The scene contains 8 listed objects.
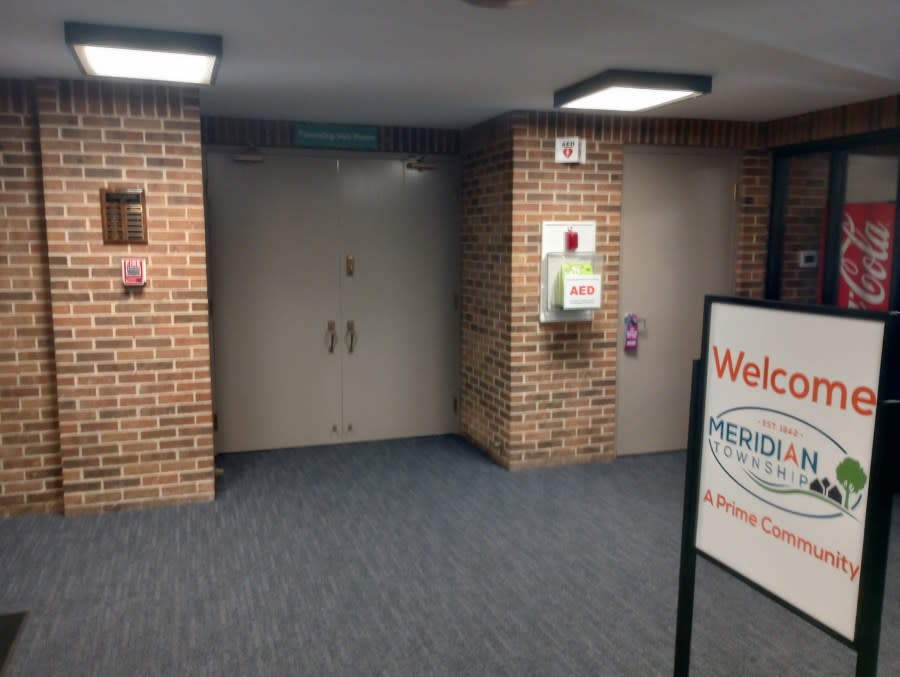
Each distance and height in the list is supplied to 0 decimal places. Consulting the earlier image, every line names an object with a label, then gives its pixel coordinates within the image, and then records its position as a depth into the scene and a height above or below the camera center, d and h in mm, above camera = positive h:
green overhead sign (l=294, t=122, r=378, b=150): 5625 +894
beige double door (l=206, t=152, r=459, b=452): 5715 -388
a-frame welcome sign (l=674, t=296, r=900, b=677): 1717 -534
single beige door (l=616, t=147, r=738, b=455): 5598 -120
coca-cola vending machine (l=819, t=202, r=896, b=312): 5031 +16
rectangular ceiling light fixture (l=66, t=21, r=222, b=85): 3146 +897
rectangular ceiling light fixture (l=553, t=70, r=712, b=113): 3914 +932
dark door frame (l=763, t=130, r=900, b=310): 4918 +394
